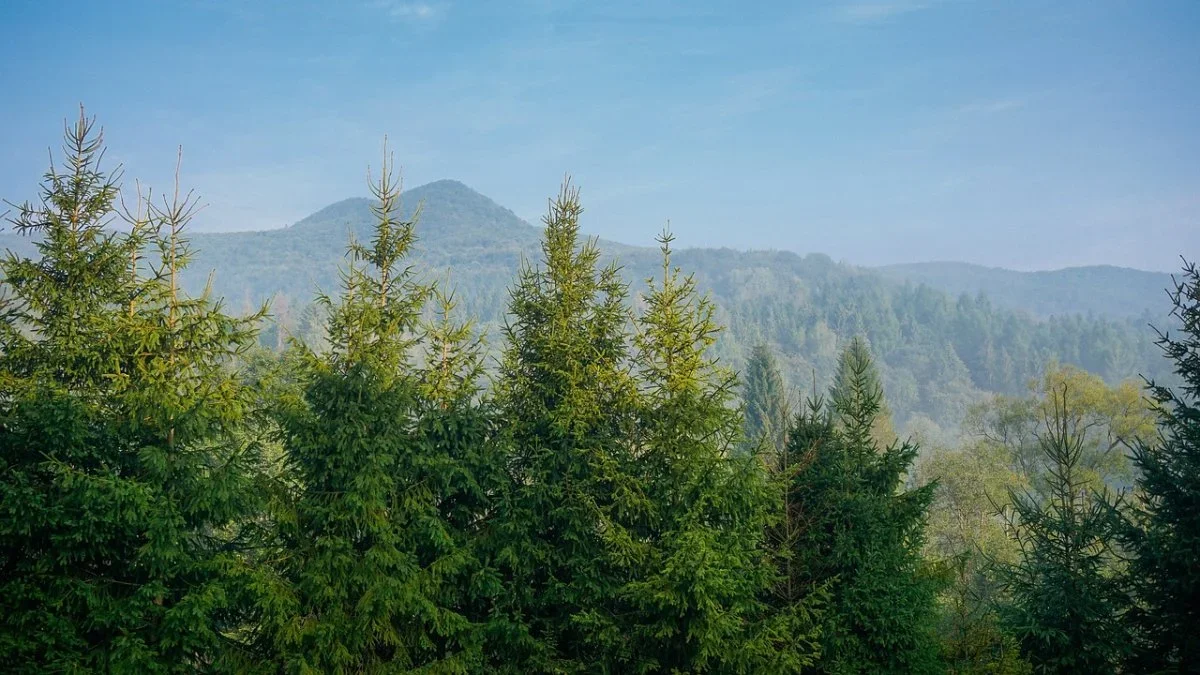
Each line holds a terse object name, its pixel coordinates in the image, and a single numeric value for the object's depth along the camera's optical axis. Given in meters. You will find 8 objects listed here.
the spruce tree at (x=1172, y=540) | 13.84
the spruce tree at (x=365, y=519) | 13.80
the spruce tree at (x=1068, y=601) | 13.70
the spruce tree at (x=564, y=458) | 14.75
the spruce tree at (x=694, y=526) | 13.99
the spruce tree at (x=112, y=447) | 12.38
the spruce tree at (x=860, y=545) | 14.98
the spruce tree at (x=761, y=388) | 70.25
